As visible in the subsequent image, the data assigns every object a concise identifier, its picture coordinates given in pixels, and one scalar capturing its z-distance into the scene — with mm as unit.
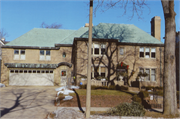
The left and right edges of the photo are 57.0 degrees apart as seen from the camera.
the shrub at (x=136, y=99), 12211
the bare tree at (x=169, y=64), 8727
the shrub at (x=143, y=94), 12453
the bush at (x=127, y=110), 8047
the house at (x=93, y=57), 20516
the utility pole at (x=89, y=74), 8031
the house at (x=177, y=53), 24984
